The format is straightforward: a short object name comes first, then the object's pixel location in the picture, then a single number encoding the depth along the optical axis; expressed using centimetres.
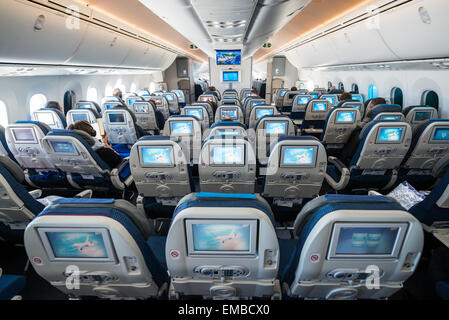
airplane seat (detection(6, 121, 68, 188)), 395
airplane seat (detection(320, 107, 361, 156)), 532
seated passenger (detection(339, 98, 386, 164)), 471
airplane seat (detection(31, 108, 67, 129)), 604
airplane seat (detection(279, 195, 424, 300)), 130
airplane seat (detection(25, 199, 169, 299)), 133
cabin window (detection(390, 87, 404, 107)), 826
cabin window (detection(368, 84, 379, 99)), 964
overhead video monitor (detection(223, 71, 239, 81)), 1468
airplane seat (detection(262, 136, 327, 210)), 283
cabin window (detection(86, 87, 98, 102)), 1034
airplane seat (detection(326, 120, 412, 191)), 349
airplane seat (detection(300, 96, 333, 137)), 724
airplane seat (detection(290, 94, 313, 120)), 901
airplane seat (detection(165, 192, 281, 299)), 131
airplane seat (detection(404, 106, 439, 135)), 560
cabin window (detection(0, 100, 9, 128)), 600
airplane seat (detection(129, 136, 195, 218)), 288
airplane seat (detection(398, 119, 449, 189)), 341
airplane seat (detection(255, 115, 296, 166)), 483
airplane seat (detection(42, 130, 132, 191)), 344
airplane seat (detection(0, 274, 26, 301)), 167
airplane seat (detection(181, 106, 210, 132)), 663
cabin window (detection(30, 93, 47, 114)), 705
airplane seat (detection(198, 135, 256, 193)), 283
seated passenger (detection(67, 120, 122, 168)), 402
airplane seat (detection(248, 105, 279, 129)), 636
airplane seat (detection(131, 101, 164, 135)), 770
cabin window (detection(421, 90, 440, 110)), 681
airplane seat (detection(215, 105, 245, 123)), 646
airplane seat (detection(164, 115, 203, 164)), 504
